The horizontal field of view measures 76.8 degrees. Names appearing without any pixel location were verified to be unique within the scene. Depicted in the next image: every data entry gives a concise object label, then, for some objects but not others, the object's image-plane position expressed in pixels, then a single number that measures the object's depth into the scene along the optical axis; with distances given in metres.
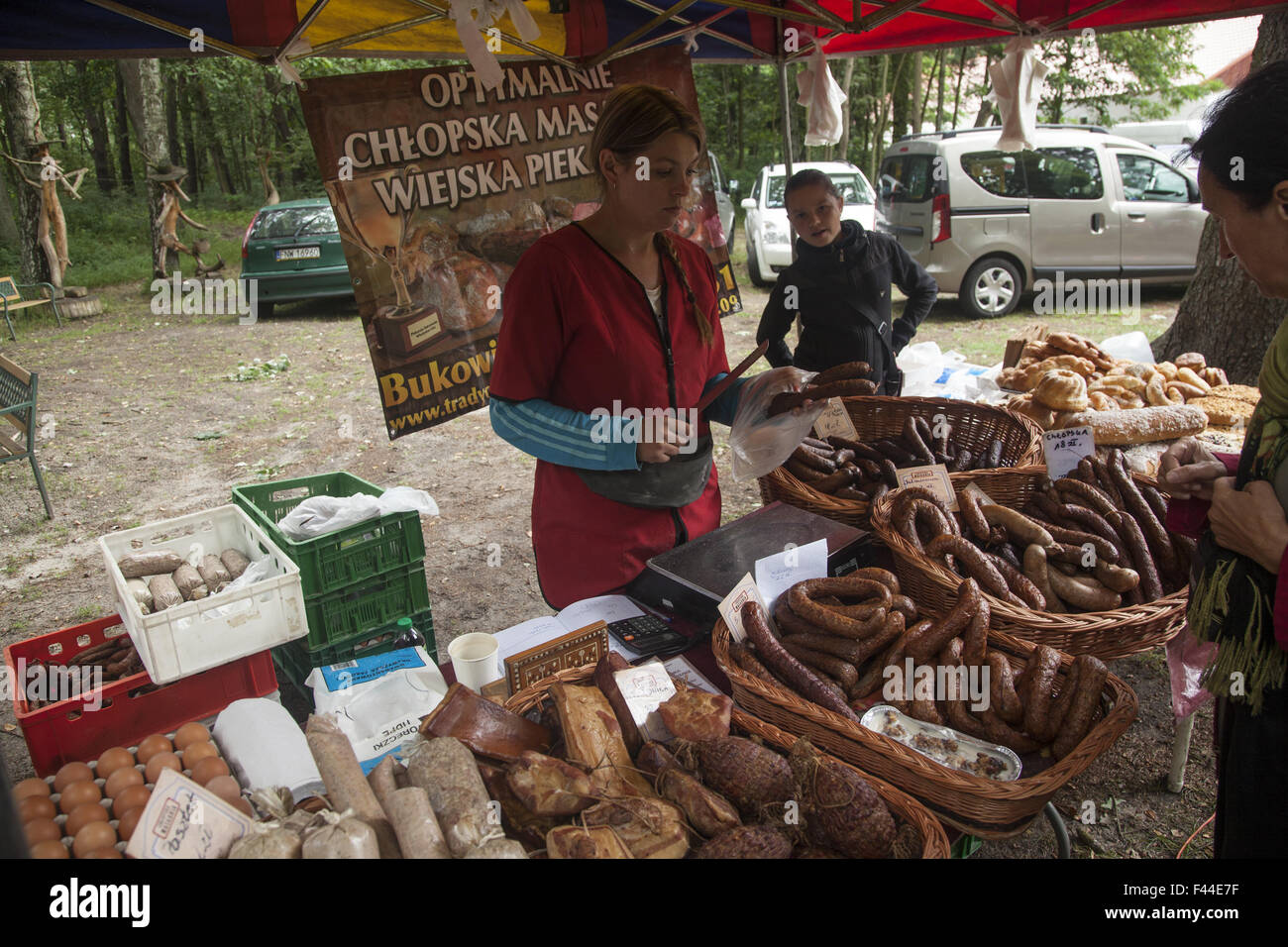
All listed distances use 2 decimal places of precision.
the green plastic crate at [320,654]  3.34
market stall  1.52
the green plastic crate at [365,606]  3.29
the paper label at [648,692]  1.81
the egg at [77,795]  1.65
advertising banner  3.25
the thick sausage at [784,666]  1.95
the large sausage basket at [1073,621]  2.28
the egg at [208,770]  1.73
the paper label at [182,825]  1.30
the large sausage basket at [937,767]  1.64
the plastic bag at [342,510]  3.26
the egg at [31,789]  1.64
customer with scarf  1.55
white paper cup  2.14
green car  11.50
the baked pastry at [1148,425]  4.48
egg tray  1.55
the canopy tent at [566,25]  2.90
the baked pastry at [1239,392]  5.04
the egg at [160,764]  1.78
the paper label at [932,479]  3.05
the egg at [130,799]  1.64
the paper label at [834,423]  3.73
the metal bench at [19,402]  5.85
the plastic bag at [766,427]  2.70
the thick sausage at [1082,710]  1.88
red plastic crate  2.40
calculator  2.26
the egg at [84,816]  1.58
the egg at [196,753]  1.78
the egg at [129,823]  1.59
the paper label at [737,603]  2.12
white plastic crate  2.54
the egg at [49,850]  1.46
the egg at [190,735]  1.87
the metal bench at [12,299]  11.21
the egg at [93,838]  1.50
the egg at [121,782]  1.72
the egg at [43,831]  1.51
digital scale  2.36
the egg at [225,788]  1.65
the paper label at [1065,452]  3.27
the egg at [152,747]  1.84
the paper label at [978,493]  3.04
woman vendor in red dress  2.35
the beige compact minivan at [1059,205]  10.56
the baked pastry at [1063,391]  4.89
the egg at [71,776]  1.71
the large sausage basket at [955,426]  3.36
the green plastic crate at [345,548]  3.19
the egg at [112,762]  1.80
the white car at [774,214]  12.62
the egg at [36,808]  1.58
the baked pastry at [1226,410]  4.73
